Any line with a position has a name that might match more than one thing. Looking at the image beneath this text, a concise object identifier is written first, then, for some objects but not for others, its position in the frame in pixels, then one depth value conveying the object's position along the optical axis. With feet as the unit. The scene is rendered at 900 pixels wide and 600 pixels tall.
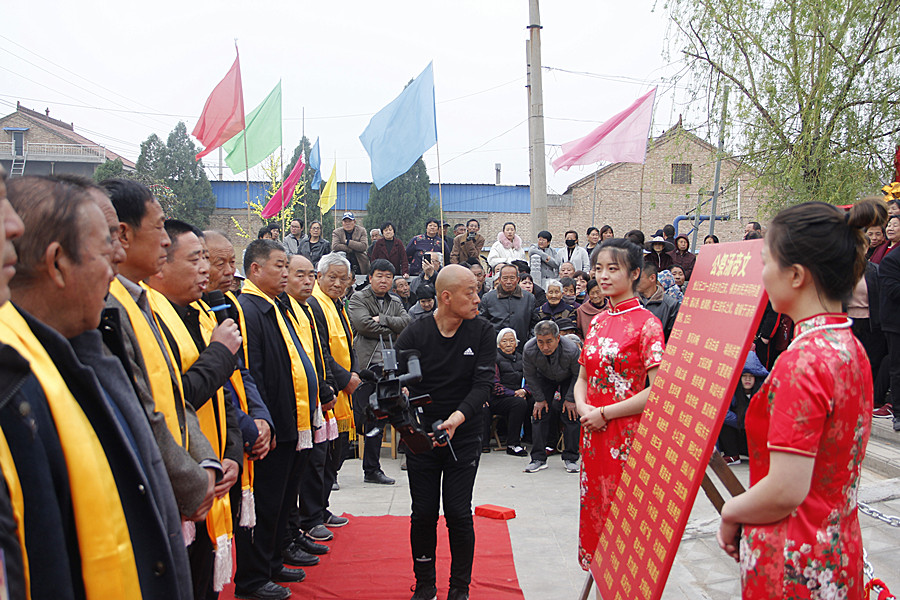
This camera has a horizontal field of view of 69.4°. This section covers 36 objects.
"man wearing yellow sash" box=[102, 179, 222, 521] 6.36
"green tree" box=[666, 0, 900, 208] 28.91
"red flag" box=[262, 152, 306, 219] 50.37
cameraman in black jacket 11.44
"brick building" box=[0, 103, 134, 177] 112.16
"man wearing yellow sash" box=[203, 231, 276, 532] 10.16
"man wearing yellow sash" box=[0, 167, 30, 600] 3.44
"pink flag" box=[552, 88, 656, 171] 35.78
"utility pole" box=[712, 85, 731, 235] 33.47
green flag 40.45
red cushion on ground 16.72
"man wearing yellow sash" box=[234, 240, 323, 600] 12.08
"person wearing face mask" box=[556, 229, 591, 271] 35.37
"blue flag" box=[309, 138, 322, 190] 65.36
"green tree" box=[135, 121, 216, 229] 105.60
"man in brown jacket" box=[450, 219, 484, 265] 33.35
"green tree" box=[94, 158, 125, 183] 93.20
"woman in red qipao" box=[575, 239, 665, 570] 10.07
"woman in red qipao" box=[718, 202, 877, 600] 5.57
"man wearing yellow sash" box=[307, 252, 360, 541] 16.02
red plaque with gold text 6.71
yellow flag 63.87
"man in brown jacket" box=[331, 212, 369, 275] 34.65
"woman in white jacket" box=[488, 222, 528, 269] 34.88
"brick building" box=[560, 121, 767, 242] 97.45
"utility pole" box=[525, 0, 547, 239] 35.09
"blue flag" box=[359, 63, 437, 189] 32.58
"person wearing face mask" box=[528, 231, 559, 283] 33.42
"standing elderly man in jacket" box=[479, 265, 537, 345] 25.96
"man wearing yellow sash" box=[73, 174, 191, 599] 4.88
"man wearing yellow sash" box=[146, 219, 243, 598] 8.55
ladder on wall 108.88
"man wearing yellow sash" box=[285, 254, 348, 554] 14.29
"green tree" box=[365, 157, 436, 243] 101.23
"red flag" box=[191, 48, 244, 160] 36.35
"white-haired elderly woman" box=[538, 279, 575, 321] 25.80
